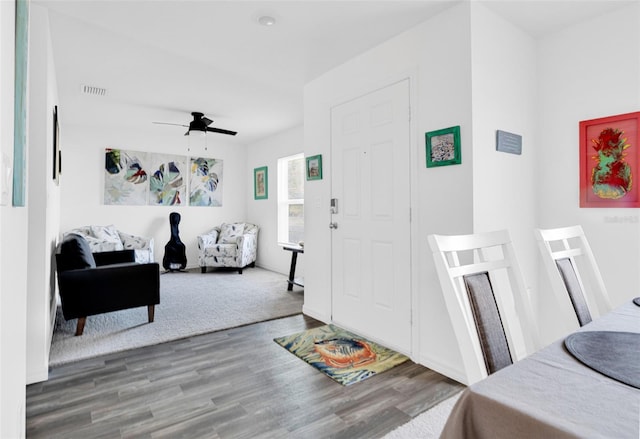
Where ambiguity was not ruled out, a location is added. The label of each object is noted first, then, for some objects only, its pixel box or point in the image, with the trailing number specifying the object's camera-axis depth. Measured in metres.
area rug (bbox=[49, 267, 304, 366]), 2.78
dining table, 0.57
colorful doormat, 2.31
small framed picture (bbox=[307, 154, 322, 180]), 3.31
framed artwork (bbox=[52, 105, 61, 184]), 2.95
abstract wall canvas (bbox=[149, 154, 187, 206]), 5.93
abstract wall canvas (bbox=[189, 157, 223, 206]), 6.34
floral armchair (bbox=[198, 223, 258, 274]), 5.80
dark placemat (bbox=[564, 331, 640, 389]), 0.74
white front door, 2.56
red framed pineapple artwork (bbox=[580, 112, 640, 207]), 2.18
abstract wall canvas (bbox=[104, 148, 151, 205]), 5.55
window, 5.68
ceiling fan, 4.37
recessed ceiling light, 2.35
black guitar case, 5.82
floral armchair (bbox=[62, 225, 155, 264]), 4.68
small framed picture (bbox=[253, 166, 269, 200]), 6.27
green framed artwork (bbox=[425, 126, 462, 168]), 2.20
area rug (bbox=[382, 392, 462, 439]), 1.65
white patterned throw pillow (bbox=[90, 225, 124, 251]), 4.71
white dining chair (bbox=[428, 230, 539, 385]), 0.97
